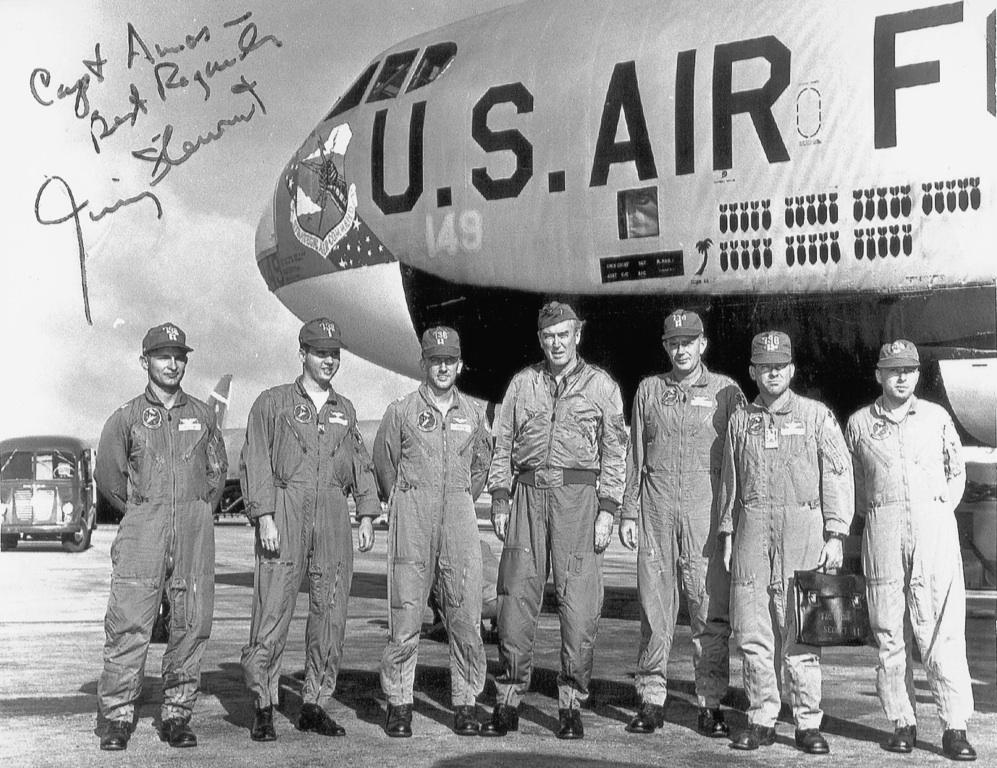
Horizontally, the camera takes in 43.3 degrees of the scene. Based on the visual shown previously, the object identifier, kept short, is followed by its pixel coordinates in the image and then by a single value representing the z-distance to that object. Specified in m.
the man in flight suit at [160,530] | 6.75
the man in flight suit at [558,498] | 7.01
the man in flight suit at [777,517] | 6.77
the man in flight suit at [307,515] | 6.98
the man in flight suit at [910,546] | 6.62
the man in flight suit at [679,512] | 7.11
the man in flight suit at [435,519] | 6.96
